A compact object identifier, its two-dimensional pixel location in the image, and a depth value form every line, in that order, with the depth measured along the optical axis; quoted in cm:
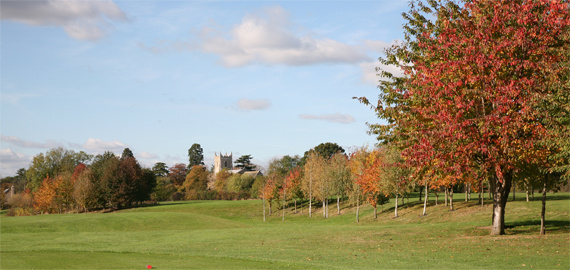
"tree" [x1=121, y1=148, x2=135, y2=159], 14312
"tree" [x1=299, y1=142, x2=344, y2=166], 13362
